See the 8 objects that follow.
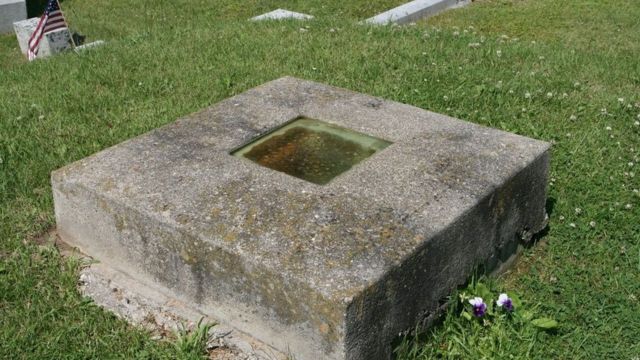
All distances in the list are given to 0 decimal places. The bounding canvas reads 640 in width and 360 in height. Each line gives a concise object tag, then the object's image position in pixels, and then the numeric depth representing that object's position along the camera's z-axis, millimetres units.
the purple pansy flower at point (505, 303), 3289
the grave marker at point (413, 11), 8094
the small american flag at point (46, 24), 7804
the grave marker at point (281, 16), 8039
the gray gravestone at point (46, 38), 8070
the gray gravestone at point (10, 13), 9438
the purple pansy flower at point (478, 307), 3246
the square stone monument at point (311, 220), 2850
